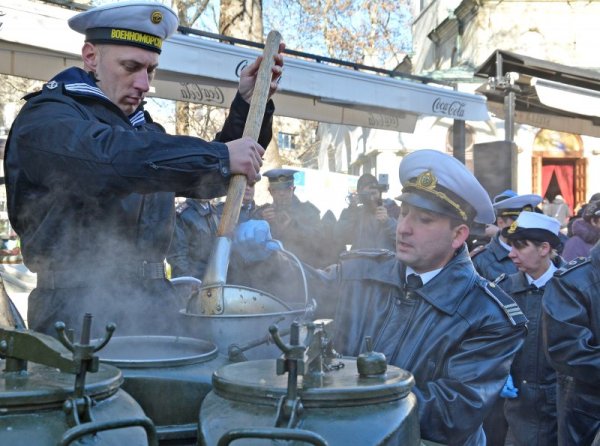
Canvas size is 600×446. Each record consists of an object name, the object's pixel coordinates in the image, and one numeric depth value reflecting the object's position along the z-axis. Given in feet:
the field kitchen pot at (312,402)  4.17
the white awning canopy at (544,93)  30.94
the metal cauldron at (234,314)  6.00
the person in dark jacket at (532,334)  15.53
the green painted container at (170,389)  5.11
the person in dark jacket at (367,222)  24.36
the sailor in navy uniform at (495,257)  19.45
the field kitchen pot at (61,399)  3.94
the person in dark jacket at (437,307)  7.27
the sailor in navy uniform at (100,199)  6.88
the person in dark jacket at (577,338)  11.98
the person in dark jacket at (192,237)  18.20
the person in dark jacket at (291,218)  21.80
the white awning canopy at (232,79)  18.40
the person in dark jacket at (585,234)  26.73
